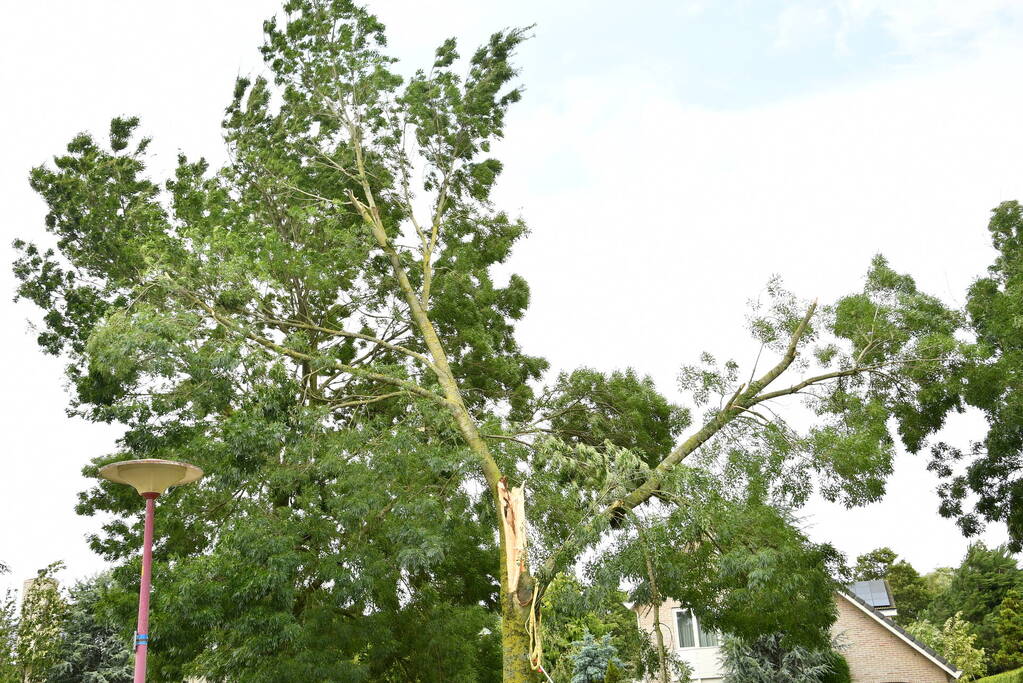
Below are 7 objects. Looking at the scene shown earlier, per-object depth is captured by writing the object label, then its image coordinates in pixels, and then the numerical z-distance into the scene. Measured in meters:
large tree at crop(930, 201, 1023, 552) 15.05
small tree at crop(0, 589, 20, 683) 18.25
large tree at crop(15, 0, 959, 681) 12.78
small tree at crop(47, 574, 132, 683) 24.20
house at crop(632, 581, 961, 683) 23.58
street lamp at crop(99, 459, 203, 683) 9.19
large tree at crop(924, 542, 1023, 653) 39.75
